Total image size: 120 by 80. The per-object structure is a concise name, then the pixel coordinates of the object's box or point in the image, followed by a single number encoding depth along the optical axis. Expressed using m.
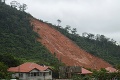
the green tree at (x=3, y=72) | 37.78
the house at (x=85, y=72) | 53.49
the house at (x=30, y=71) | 45.48
